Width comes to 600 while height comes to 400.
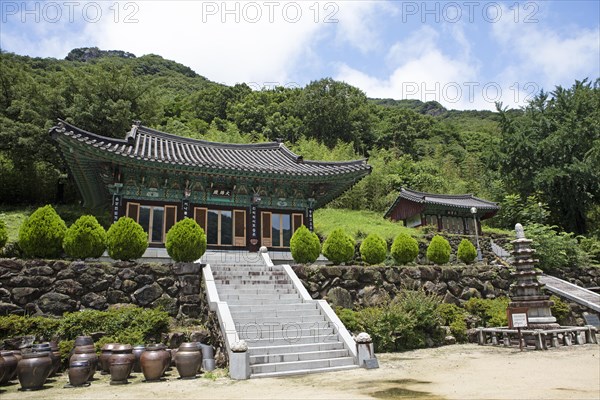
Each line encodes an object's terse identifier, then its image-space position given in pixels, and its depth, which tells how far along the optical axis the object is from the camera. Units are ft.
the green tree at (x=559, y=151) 98.94
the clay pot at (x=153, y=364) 25.62
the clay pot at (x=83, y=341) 28.45
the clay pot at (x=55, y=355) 26.63
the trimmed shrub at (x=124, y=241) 39.73
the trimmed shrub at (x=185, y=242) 41.09
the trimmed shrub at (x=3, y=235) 35.47
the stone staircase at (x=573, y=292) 52.46
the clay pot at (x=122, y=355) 25.18
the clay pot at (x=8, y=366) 24.36
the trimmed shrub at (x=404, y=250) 51.13
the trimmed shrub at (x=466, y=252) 56.85
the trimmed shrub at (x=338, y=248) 48.29
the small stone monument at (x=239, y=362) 25.98
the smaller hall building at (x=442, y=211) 99.14
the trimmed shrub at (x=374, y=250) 50.01
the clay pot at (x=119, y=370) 25.02
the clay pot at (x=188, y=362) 26.25
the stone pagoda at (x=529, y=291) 38.04
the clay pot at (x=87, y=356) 25.46
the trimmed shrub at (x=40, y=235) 36.99
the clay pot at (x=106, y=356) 27.77
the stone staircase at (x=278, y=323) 28.50
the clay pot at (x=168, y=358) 26.18
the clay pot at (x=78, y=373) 24.50
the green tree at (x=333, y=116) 176.76
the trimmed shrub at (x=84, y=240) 38.04
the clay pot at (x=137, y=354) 28.13
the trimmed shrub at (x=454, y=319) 41.27
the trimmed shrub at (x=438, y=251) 53.31
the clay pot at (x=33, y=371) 23.44
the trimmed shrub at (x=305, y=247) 47.19
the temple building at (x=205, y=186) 50.93
